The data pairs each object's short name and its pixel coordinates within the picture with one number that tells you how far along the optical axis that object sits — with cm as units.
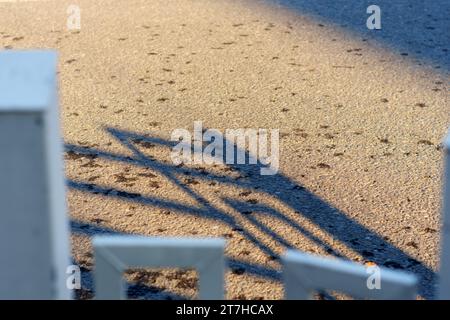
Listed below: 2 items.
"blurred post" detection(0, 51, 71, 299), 251
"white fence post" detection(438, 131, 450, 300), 255
